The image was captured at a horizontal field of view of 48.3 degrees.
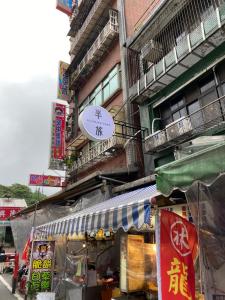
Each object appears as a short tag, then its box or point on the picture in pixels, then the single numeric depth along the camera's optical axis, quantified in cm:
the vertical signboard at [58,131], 1839
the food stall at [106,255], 536
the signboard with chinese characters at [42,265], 952
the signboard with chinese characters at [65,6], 2593
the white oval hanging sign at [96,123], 1005
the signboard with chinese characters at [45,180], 2111
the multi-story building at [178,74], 957
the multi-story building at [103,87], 1367
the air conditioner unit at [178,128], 1004
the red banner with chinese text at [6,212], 2747
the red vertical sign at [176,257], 363
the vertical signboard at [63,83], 2190
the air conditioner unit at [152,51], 1262
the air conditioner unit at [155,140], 1099
